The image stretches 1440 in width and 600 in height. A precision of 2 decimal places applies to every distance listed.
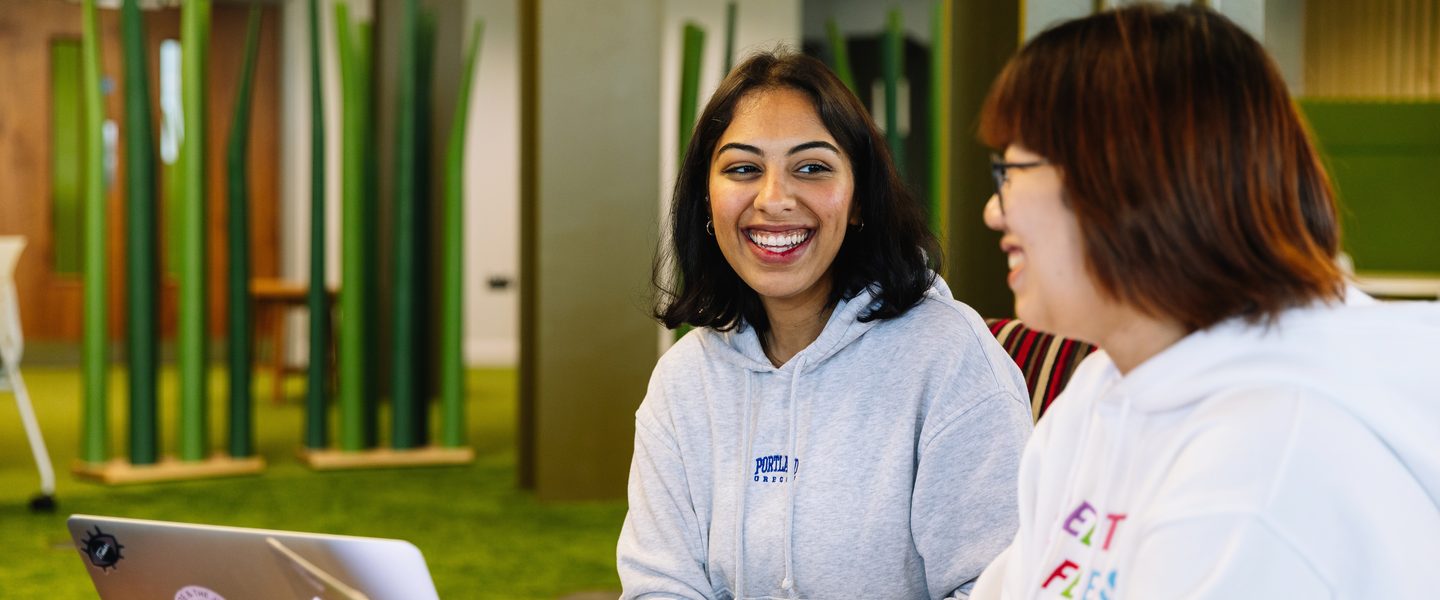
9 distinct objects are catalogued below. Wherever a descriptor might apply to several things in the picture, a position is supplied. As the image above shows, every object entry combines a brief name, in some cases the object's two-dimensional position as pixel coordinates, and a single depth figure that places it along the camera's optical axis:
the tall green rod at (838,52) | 4.13
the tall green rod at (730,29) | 4.29
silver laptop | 1.07
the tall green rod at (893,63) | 4.11
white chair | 3.97
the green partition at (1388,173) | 3.77
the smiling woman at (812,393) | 1.46
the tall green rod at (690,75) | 4.27
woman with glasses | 0.79
